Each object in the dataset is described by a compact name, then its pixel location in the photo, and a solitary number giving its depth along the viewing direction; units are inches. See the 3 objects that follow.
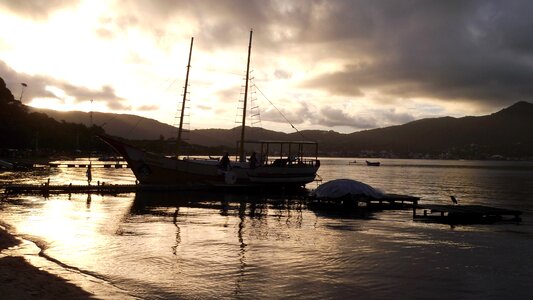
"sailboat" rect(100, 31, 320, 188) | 1923.0
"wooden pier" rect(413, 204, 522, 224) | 1218.6
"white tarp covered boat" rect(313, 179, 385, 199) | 1493.6
